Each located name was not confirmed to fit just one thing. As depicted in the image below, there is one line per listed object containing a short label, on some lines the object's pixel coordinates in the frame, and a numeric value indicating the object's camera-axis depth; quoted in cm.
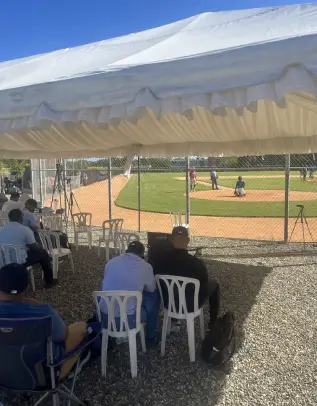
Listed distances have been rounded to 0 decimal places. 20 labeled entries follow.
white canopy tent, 236
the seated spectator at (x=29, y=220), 661
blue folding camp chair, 230
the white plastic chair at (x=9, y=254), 509
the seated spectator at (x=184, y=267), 367
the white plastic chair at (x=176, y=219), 955
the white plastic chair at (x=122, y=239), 695
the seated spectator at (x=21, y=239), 511
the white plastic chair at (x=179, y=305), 358
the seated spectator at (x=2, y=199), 1133
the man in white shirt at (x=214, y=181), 2970
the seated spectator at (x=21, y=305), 243
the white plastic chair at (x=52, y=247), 620
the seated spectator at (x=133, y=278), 339
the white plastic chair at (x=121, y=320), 321
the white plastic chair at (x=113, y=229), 726
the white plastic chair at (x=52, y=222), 880
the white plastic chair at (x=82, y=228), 852
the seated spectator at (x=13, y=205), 758
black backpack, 351
